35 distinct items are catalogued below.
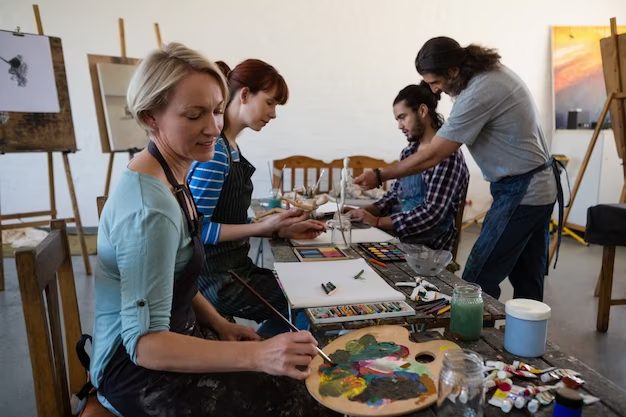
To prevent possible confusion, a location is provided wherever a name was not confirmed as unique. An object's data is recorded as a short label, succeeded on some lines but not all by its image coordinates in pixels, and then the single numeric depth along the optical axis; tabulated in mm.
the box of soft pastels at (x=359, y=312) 1077
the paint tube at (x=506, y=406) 754
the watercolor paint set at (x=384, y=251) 1571
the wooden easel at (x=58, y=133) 3215
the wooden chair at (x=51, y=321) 946
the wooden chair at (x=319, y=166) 4328
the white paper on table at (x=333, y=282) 1186
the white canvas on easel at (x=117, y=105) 3744
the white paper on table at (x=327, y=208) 2392
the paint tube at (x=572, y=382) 818
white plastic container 925
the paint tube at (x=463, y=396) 737
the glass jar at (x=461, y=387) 732
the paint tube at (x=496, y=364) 878
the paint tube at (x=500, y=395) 772
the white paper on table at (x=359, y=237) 1795
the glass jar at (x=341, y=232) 1746
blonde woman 845
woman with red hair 1521
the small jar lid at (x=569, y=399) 661
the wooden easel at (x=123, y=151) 3729
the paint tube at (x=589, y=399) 772
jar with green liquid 1008
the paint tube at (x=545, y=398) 769
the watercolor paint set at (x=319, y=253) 1563
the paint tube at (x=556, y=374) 840
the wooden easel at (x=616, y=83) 3020
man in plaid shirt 2166
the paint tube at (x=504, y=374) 835
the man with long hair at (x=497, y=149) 1834
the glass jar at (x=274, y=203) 2514
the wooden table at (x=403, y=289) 1072
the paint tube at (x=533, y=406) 751
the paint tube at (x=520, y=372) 849
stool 2633
